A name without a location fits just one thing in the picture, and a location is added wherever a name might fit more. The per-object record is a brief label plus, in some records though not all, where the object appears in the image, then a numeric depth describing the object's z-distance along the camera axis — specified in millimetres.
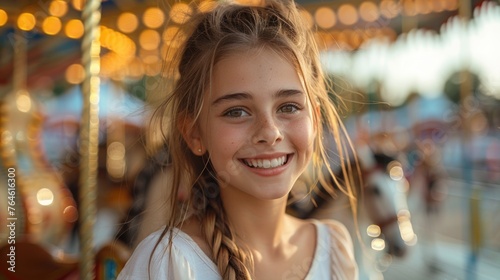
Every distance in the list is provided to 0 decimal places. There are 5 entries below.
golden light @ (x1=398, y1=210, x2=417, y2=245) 2514
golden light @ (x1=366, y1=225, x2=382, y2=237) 2559
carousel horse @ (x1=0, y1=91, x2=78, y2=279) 1623
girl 970
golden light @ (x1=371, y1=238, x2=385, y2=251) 2611
